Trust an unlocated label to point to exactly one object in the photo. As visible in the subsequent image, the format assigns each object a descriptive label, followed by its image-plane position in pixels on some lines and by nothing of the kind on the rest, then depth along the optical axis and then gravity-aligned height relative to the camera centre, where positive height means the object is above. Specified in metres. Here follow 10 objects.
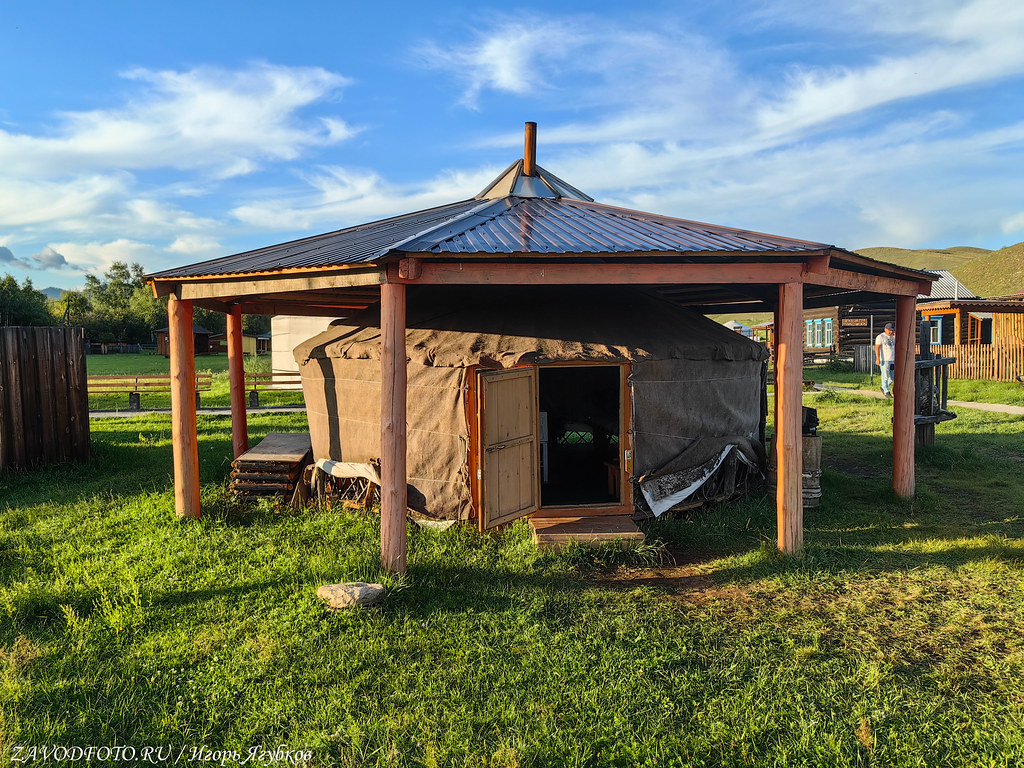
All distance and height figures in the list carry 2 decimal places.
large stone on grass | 4.48 -1.61
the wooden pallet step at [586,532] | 5.81 -1.59
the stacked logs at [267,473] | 7.34 -1.23
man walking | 12.54 -0.10
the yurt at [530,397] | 6.27 -0.39
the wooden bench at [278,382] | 19.83 -0.54
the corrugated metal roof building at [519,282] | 5.14 +0.72
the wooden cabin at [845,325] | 26.24 +1.33
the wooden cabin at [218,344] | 51.22 +1.72
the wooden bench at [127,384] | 18.85 -0.51
